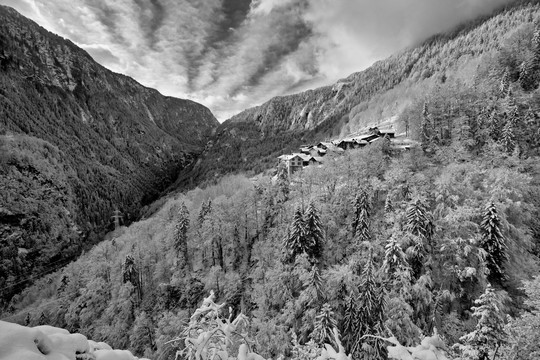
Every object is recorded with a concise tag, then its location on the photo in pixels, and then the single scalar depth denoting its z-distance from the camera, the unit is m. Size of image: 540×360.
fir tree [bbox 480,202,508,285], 31.19
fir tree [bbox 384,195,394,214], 42.21
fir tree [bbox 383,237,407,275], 29.54
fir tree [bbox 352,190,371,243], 41.22
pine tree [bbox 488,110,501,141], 50.69
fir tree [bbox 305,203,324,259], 42.06
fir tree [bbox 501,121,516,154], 46.62
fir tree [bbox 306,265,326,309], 33.11
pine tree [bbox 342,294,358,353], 28.88
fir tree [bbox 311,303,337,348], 24.53
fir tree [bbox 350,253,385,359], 27.09
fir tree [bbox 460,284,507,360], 15.23
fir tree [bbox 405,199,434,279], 33.06
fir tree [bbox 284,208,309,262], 41.91
